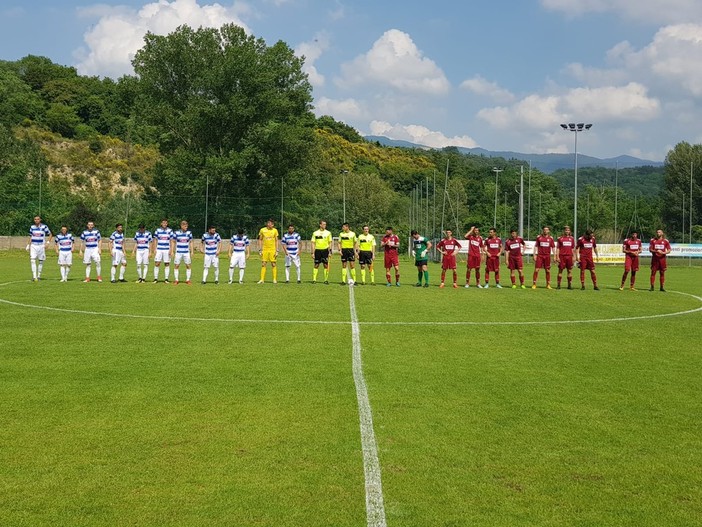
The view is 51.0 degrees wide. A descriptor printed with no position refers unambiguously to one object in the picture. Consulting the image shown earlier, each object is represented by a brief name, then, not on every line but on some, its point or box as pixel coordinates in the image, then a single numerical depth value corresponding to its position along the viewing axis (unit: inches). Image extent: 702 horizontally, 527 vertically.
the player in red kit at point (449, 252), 967.6
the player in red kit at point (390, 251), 990.4
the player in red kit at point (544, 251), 975.3
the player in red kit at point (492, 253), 965.6
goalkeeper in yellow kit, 1001.5
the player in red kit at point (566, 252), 970.7
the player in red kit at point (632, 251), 968.3
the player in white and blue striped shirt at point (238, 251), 978.1
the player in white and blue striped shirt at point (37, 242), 989.2
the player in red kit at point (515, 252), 970.0
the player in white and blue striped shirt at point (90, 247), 993.5
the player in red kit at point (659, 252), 944.3
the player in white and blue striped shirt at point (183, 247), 976.9
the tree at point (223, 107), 2410.2
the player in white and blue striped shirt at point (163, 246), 997.8
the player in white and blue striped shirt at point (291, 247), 1002.1
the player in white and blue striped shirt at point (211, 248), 975.9
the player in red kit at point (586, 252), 968.3
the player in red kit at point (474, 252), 975.6
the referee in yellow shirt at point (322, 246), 989.8
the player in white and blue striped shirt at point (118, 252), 999.3
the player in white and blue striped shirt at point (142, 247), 975.1
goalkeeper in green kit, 985.5
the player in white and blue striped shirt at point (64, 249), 991.2
